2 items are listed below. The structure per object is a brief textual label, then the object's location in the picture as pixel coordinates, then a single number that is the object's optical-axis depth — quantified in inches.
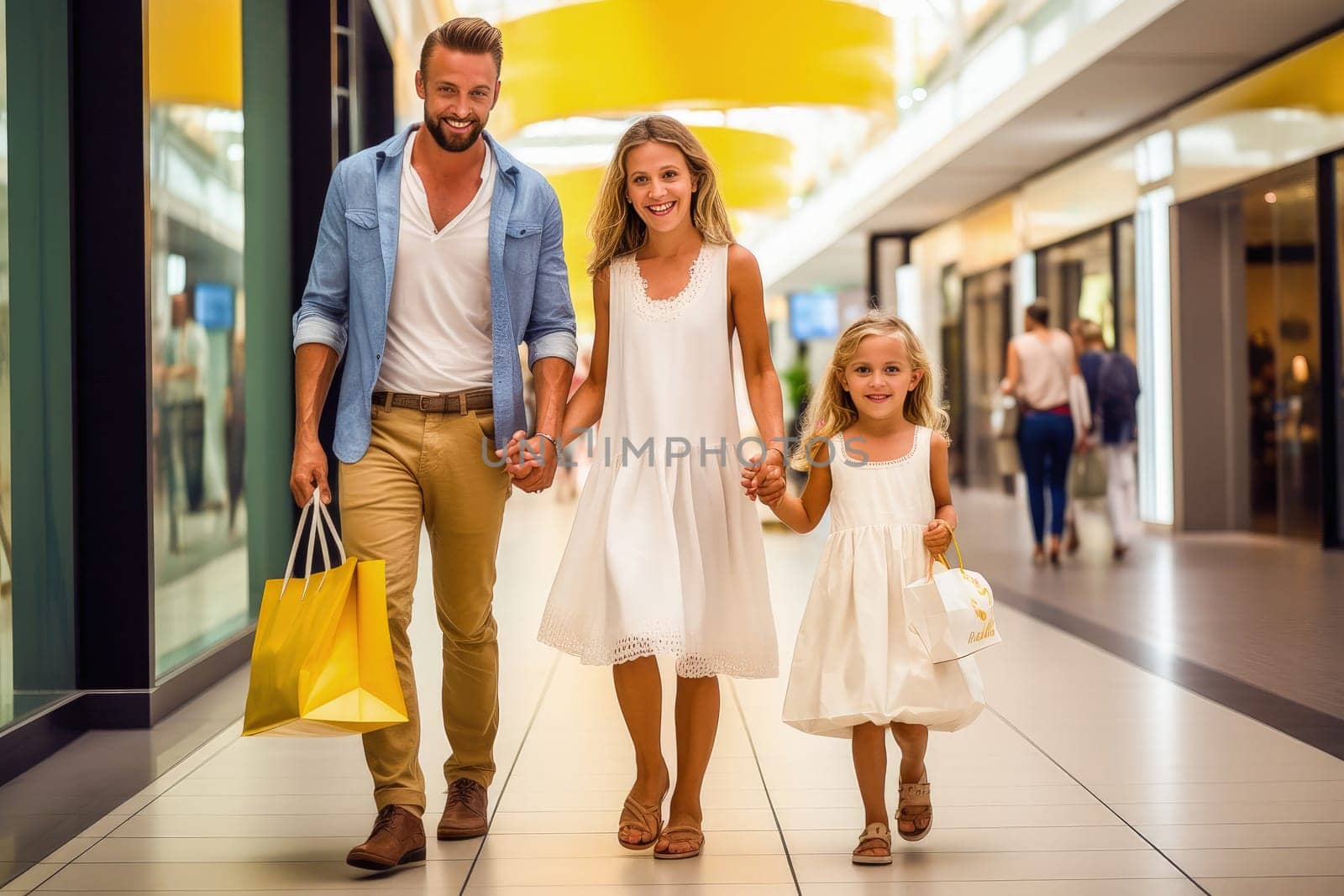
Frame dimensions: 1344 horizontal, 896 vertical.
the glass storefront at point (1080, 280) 588.1
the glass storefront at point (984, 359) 768.9
